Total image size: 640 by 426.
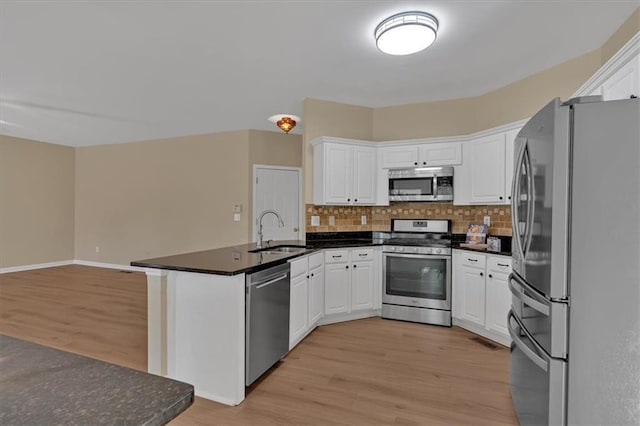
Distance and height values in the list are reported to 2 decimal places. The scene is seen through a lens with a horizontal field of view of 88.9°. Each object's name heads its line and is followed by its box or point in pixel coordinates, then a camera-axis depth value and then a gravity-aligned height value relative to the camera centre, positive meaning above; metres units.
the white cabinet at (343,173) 3.96 +0.45
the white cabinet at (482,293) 3.13 -0.85
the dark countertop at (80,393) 0.57 -0.37
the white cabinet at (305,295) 2.96 -0.86
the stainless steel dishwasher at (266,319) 2.29 -0.85
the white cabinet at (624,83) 1.80 +0.78
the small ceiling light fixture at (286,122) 4.51 +1.20
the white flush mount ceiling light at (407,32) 2.42 +1.35
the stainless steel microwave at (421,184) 3.95 +0.32
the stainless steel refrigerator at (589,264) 1.39 -0.23
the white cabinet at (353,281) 3.71 -0.85
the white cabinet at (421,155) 3.89 +0.68
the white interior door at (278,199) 5.78 +0.18
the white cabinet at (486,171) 3.39 +0.44
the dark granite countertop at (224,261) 2.20 -0.40
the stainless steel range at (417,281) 3.69 -0.82
